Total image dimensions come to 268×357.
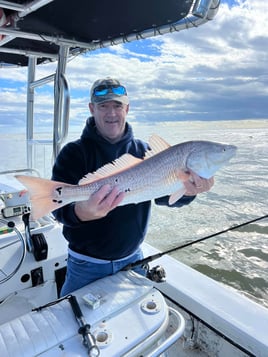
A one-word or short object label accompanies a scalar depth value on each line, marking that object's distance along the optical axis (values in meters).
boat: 1.29
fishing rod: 1.80
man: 1.74
